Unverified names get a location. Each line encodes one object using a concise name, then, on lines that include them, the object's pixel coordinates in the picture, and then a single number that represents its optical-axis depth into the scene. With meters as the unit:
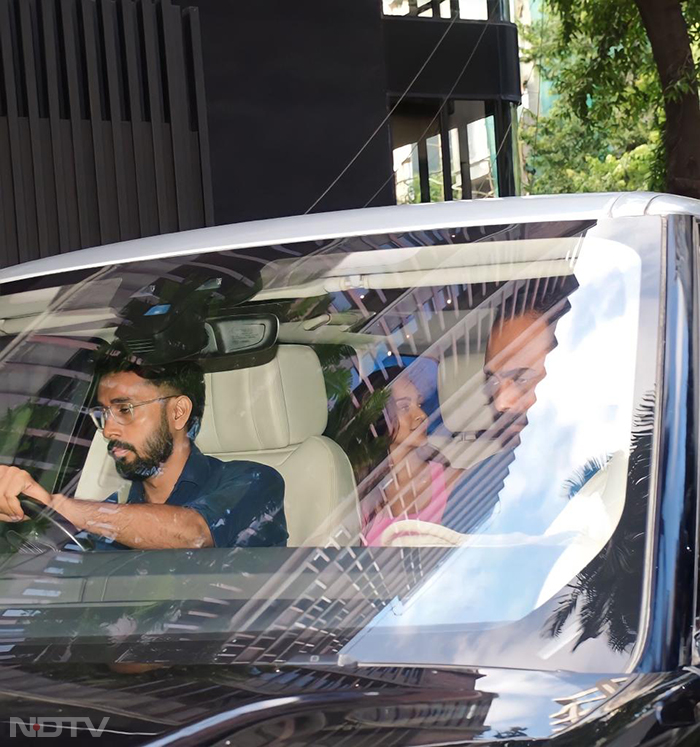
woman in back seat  4.02
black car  3.61
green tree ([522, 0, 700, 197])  12.78
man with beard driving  4.22
